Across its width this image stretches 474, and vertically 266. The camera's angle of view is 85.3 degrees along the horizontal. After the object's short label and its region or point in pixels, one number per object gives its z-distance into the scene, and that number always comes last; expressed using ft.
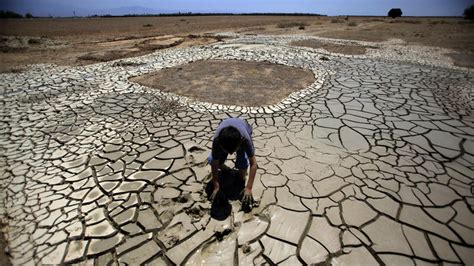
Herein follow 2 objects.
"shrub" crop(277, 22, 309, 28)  83.90
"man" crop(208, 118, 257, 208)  7.93
